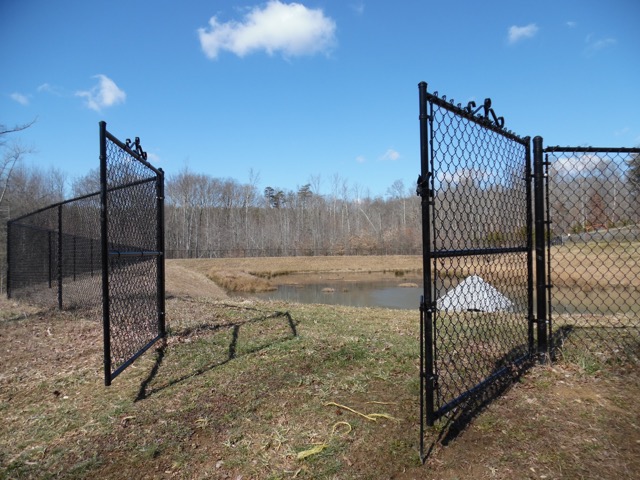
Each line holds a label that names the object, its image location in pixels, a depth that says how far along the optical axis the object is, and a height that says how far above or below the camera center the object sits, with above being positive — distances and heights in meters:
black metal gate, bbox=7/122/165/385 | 3.19 -0.22
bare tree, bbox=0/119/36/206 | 16.33 +2.59
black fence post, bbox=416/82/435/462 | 2.05 -0.03
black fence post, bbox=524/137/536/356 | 3.05 +0.12
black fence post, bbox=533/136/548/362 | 3.06 +0.04
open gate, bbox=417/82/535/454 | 2.11 +0.04
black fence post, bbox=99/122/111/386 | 2.86 +0.10
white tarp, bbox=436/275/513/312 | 7.79 -1.22
